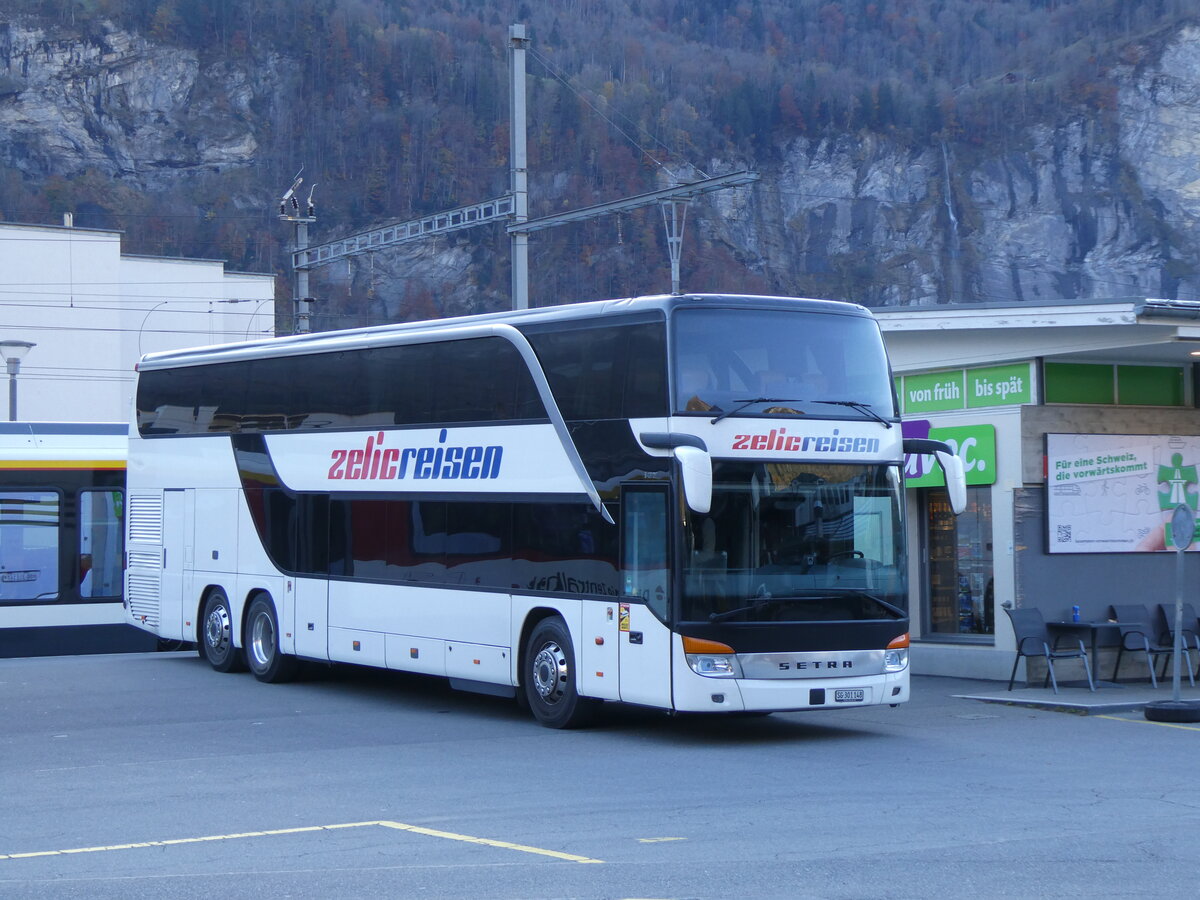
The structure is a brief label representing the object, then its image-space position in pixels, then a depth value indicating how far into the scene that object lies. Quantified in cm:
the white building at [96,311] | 5262
